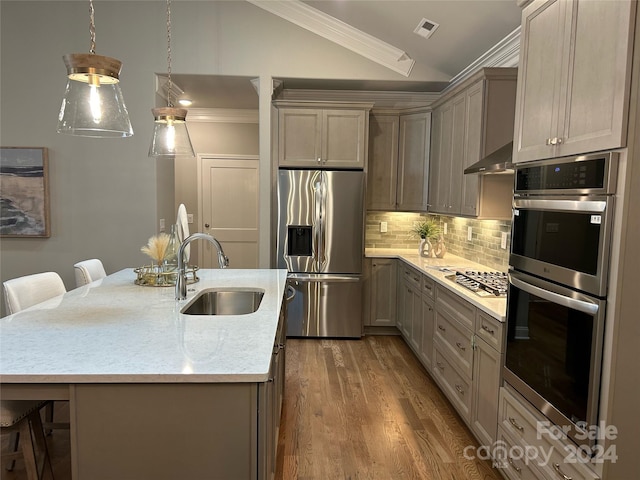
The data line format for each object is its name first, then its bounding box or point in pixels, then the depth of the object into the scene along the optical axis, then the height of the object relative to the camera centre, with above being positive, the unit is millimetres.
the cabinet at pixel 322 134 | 4355 +762
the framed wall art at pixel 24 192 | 4082 +97
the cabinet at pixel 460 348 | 2332 -919
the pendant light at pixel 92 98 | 1609 +414
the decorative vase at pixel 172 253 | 2779 -317
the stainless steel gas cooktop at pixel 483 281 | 2650 -479
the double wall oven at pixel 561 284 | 1507 -281
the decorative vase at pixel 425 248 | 4410 -384
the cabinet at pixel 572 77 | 1420 +532
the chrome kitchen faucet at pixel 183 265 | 2225 -310
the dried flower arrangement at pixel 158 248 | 2709 -277
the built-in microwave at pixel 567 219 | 1484 -18
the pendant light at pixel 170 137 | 2477 +399
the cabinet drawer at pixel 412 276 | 3822 -624
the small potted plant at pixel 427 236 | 4420 -259
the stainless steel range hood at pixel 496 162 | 2508 +323
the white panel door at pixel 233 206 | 6102 +0
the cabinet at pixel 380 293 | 4590 -898
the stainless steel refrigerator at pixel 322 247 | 4336 -400
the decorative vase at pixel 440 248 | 4391 -379
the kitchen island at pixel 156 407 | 1330 -637
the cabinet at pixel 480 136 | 3090 +591
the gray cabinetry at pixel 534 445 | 1620 -985
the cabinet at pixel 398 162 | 4543 +523
